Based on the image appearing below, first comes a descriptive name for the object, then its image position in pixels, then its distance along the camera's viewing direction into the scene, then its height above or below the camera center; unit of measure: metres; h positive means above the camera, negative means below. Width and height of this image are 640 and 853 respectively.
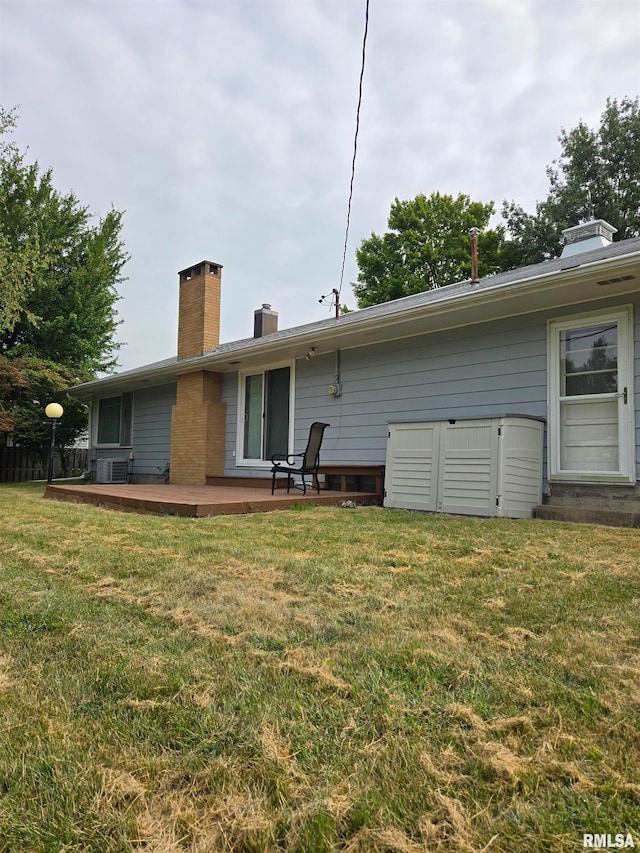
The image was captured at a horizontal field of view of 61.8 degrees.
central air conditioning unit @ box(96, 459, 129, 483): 12.00 -0.54
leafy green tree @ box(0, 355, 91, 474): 12.84 +1.19
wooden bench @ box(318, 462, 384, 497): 7.11 -0.30
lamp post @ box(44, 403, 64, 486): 10.94 +0.71
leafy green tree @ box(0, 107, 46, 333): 10.21 +3.36
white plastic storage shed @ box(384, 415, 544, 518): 5.25 -0.12
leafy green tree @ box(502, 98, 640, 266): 18.64 +9.90
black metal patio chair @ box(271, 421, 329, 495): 7.25 -0.05
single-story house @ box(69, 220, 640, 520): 5.32 +1.08
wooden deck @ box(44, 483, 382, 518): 5.70 -0.61
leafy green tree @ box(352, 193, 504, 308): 22.98 +9.15
